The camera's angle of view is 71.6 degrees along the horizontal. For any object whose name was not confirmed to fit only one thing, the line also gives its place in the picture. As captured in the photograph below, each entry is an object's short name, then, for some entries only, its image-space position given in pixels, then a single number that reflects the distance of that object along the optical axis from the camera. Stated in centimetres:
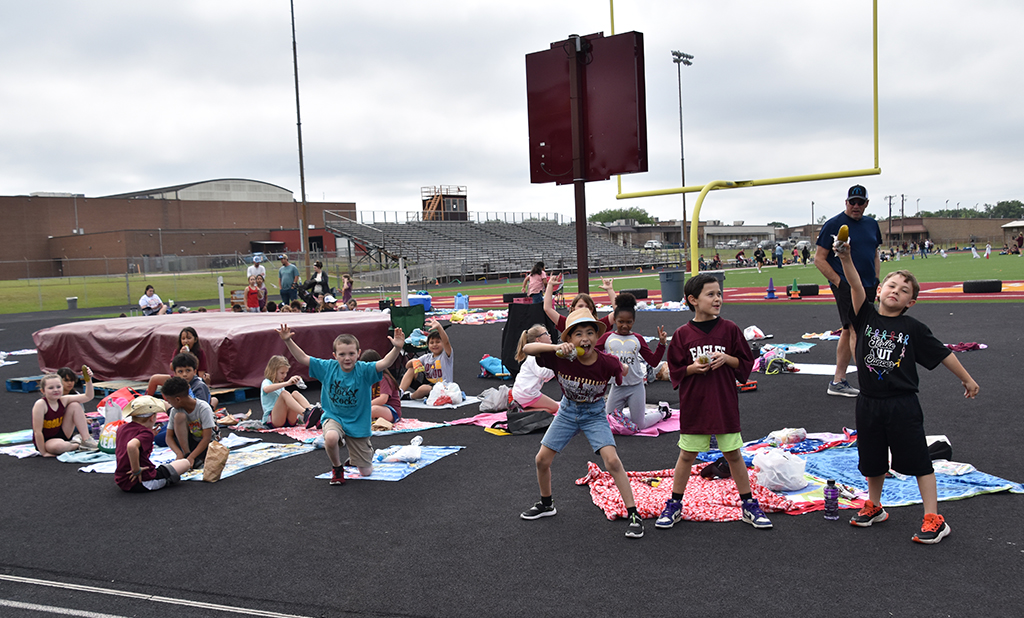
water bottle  463
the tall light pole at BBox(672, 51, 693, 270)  5300
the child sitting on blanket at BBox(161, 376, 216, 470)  666
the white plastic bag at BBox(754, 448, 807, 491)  520
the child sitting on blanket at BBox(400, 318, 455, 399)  980
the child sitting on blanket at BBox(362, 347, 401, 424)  832
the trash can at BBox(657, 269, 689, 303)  2202
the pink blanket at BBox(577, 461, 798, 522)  486
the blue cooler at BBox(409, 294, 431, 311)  2328
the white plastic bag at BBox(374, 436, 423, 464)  658
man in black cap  702
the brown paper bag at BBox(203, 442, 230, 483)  626
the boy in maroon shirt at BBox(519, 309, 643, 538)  461
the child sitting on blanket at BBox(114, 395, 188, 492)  598
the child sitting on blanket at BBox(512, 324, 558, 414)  812
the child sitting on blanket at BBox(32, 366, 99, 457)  732
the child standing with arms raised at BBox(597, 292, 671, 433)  698
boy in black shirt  417
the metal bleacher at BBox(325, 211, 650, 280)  4962
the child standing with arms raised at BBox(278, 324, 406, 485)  620
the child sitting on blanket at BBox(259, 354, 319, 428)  828
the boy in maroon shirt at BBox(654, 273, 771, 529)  453
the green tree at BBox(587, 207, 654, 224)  15138
